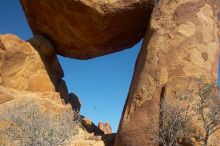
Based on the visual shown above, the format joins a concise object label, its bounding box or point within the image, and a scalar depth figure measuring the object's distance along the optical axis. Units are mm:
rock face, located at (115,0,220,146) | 9836
